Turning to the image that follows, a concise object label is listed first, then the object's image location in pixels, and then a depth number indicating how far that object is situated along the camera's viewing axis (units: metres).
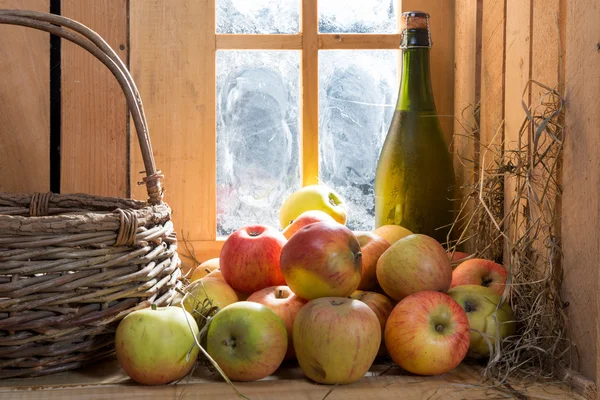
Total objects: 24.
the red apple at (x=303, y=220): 1.39
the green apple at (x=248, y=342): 1.21
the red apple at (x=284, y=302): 1.26
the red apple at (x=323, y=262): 1.25
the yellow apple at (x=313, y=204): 1.46
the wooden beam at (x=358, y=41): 1.52
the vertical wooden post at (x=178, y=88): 1.51
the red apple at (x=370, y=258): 1.33
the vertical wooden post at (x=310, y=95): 1.52
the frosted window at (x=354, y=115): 1.54
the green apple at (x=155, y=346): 1.19
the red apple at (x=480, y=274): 1.33
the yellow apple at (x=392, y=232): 1.41
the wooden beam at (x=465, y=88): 1.47
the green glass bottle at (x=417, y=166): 1.49
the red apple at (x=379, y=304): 1.28
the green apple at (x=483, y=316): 1.26
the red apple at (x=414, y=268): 1.28
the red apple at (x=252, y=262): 1.33
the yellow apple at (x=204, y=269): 1.42
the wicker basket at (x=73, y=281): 1.18
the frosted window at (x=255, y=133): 1.53
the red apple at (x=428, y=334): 1.22
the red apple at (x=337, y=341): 1.19
